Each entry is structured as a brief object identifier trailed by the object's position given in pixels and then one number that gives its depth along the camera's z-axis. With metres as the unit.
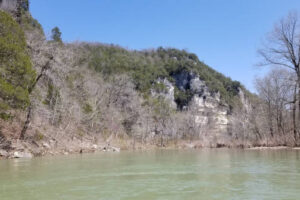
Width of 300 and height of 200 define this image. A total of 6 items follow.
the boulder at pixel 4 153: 16.33
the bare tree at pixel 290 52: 21.68
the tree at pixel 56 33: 51.28
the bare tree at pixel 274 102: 29.17
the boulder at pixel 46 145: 20.87
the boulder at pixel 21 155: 16.58
